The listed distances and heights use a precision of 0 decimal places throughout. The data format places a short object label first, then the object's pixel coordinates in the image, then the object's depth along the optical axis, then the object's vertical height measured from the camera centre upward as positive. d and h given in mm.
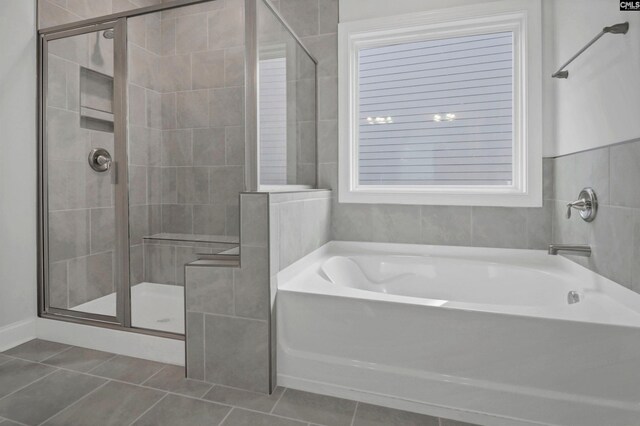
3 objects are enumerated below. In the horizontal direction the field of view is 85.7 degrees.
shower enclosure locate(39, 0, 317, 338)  1957 +351
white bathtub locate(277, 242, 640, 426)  1227 -576
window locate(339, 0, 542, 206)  2180 +691
